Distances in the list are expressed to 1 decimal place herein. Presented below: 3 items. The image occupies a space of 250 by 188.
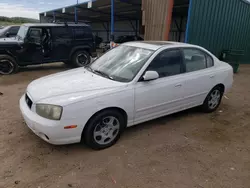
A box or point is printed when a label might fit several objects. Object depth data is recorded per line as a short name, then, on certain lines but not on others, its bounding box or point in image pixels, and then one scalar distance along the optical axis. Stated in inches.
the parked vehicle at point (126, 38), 737.2
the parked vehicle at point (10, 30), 464.1
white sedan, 107.3
